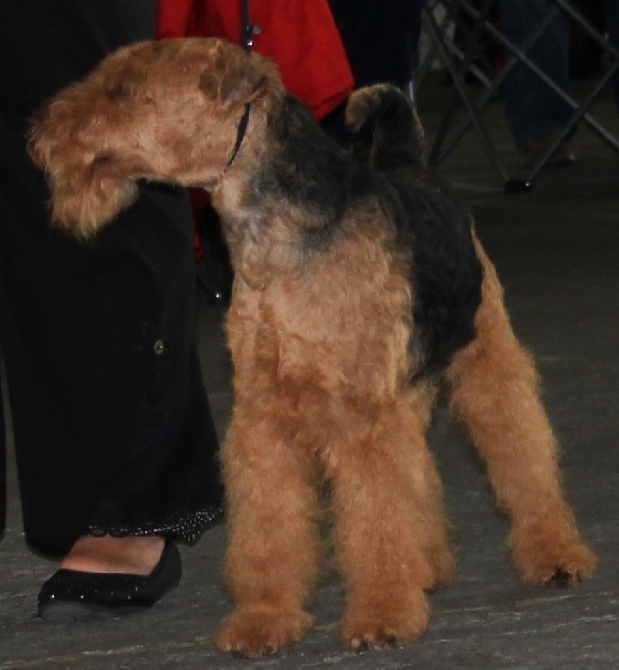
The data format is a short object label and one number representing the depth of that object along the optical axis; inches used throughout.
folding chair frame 639.8
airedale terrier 222.5
